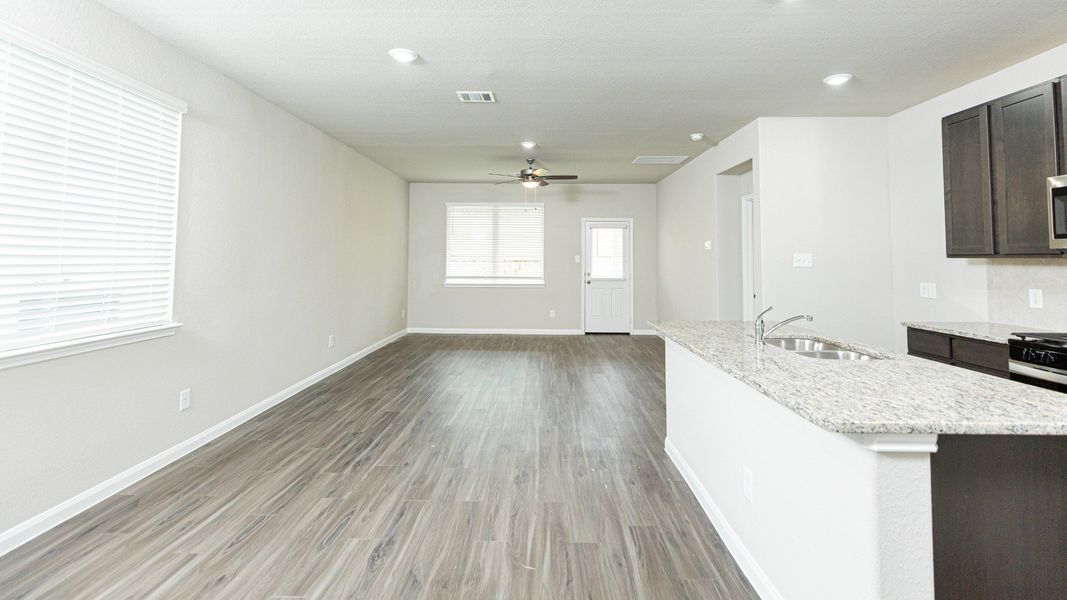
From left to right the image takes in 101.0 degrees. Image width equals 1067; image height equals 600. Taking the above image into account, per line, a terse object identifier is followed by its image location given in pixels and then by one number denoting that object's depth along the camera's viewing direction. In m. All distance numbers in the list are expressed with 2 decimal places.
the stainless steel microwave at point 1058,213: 2.52
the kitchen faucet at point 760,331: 2.17
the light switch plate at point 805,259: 4.23
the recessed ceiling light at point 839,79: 3.29
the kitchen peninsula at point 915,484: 1.06
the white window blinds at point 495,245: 7.88
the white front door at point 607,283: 7.93
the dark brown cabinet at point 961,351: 2.61
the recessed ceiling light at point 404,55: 2.89
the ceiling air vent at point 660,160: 5.88
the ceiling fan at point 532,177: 5.59
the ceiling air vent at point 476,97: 3.61
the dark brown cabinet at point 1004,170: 2.62
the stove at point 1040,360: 2.26
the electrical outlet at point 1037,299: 2.99
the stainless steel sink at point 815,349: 2.10
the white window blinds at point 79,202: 1.95
